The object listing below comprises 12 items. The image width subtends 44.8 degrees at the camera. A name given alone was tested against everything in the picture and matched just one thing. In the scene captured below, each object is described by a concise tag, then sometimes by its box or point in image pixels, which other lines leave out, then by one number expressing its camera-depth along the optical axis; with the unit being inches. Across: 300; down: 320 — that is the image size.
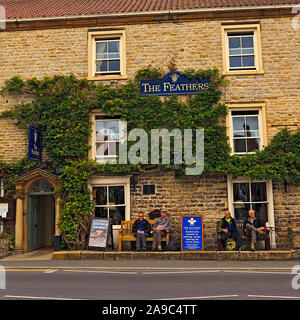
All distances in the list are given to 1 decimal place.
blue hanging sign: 518.3
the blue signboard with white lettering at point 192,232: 479.8
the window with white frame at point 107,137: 566.6
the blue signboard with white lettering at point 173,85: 557.6
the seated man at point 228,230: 479.8
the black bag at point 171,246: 487.2
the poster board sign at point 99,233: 505.2
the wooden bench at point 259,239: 482.9
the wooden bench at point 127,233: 499.2
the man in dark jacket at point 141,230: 492.1
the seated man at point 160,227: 490.3
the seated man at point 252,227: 474.0
